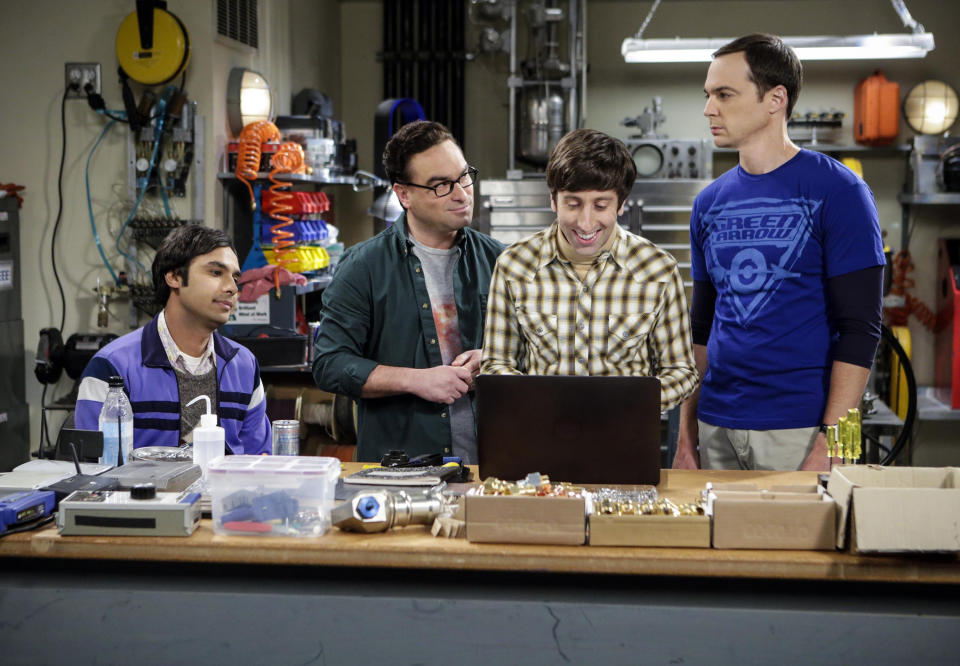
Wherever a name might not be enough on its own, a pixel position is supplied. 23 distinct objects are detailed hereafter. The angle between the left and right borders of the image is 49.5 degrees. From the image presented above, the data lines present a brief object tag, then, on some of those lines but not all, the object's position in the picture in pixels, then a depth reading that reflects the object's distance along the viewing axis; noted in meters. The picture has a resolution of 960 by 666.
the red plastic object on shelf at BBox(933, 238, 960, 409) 5.84
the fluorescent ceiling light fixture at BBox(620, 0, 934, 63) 5.34
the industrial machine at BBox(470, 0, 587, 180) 6.58
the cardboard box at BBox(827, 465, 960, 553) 1.66
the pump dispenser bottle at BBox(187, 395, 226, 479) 2.11
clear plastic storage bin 1.84
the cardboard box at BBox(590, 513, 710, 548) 1.74
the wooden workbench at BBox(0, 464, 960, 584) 1.69
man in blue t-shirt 2.37
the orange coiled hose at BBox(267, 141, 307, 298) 4.62
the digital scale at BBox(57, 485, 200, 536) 1.82
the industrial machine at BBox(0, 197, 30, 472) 4.88
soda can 2.41
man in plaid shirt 2.20
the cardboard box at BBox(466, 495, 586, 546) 1.75
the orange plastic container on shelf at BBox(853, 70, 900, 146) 6.50
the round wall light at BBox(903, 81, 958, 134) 6.50
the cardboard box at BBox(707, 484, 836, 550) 1.74
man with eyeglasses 2.54
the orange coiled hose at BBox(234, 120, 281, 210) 4.70
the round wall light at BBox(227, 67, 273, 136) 5.02
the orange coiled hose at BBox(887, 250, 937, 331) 6.58
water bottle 2.37
